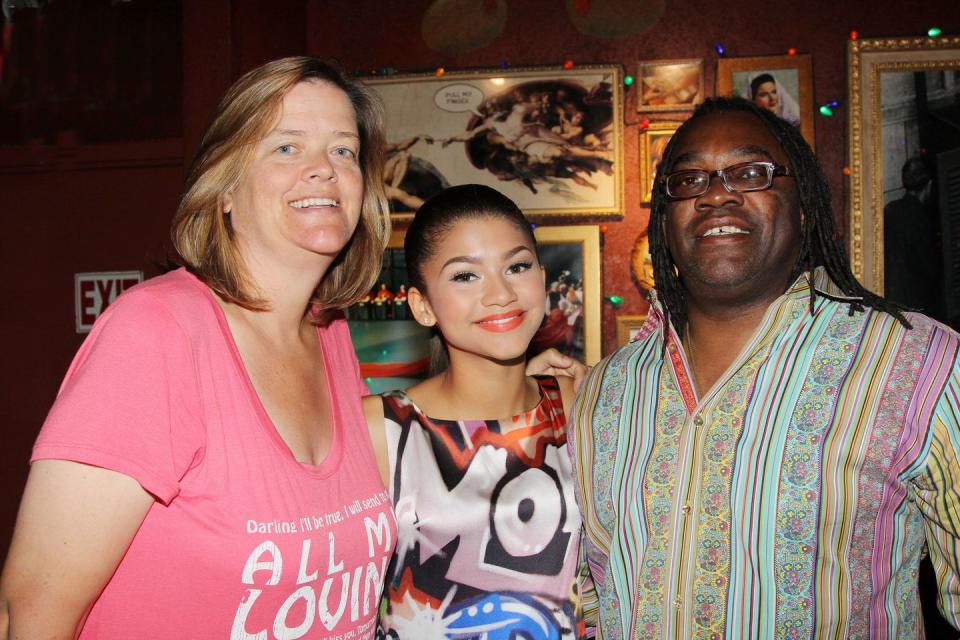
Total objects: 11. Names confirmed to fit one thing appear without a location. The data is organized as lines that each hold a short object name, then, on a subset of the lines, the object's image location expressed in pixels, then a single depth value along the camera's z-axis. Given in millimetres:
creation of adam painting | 3693
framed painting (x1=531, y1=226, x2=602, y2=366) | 3707
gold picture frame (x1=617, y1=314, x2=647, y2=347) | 3693
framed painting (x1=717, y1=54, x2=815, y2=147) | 3555
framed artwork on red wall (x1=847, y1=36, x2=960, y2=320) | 3422
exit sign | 3684
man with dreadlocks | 1386
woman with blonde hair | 1140
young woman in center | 1689
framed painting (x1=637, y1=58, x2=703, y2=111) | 3645
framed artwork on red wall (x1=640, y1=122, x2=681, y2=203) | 3650
